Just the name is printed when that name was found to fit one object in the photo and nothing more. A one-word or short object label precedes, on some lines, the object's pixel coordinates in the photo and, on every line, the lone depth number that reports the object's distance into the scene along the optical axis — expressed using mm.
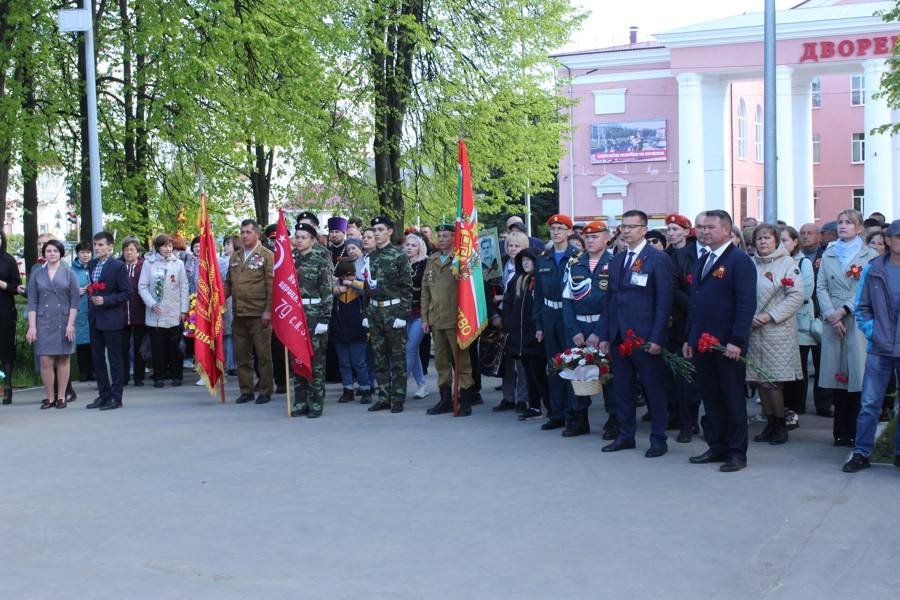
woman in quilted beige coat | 9266
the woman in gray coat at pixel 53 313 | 12336
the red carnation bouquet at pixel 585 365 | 9469
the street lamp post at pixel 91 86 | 16375
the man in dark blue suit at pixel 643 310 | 8930
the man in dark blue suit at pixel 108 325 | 12445
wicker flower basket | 9461
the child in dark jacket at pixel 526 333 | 10883
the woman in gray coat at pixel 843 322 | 9055
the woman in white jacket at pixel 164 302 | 14656
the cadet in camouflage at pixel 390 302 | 11766
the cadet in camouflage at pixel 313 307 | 11633
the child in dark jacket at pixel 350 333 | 12859
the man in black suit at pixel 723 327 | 8258
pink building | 47844
